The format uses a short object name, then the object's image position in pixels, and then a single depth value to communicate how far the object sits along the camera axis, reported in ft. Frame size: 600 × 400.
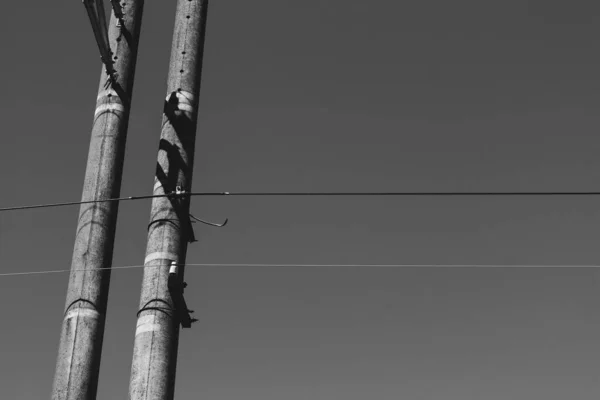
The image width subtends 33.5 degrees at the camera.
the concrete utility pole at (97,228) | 23.41
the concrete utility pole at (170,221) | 22.56
